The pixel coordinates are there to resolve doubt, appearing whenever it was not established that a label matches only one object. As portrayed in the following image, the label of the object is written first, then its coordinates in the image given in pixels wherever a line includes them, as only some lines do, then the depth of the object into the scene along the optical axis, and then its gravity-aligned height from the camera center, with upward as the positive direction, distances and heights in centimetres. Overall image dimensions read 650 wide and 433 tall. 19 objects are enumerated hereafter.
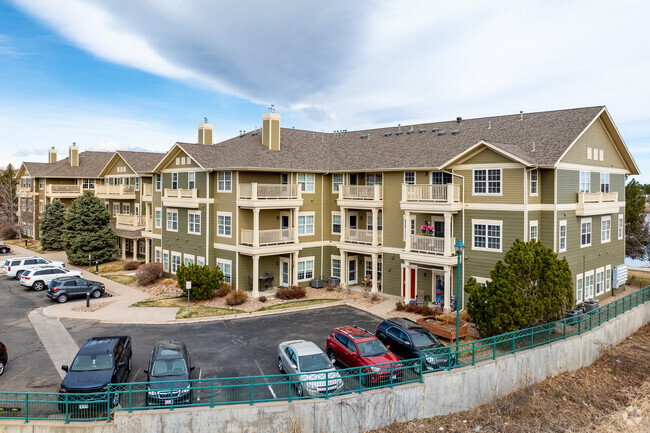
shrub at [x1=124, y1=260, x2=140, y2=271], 4062 -465
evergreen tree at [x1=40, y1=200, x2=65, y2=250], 4975 -137
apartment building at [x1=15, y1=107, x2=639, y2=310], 2622 +80
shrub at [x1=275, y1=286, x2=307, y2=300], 3031 -532
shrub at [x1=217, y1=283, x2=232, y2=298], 3033 -511
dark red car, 1571 -545
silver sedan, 1498 -543
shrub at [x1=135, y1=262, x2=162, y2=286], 3431 -456
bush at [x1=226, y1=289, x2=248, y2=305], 2836 -528
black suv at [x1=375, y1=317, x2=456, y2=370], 1715 -539
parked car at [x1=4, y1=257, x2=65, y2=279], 3641 -404
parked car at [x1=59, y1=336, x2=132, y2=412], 1389 -545
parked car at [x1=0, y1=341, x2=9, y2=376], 1747 -559
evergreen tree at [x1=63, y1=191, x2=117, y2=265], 4222 -176
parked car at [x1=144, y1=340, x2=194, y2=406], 1432 -541
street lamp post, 1898 -139
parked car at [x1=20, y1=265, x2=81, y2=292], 3238 -448
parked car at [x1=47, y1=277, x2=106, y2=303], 2905 -484
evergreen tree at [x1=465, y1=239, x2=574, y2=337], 1967 -353
